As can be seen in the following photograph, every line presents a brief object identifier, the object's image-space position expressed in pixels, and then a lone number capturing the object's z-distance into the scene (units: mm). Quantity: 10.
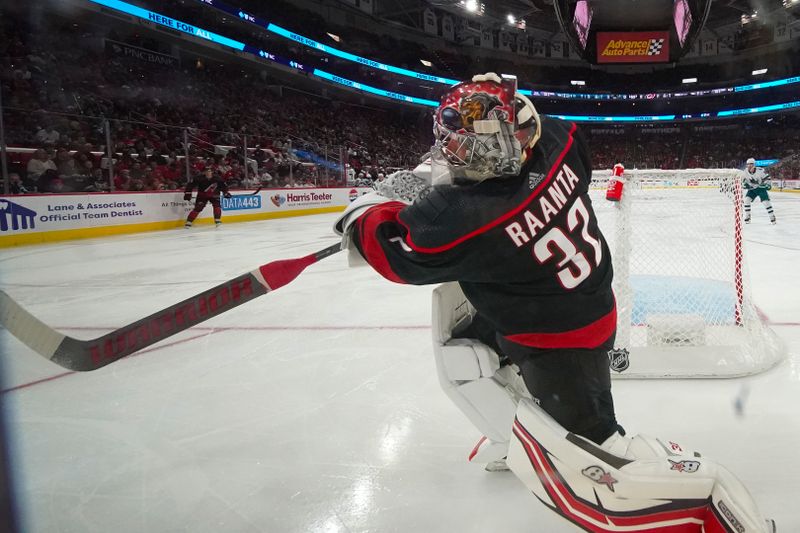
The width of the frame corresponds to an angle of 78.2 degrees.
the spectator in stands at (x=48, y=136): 7020
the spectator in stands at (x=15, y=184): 6543
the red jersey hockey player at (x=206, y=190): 8711
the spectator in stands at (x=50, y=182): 6980
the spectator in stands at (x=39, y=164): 6879
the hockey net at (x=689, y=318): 2180
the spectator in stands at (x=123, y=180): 8141
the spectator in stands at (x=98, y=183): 7672
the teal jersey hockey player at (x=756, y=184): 8273
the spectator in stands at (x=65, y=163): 7328
